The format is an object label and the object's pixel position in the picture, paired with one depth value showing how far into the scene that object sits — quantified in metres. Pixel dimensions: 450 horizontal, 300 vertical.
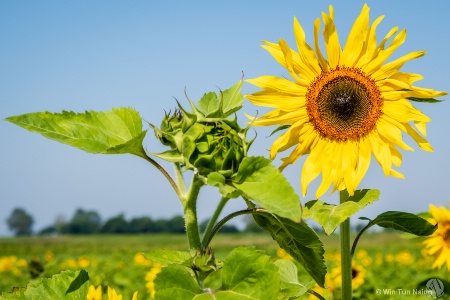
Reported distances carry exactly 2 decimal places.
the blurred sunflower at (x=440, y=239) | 3.71
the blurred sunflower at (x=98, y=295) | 2.20
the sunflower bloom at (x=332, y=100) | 2.38
